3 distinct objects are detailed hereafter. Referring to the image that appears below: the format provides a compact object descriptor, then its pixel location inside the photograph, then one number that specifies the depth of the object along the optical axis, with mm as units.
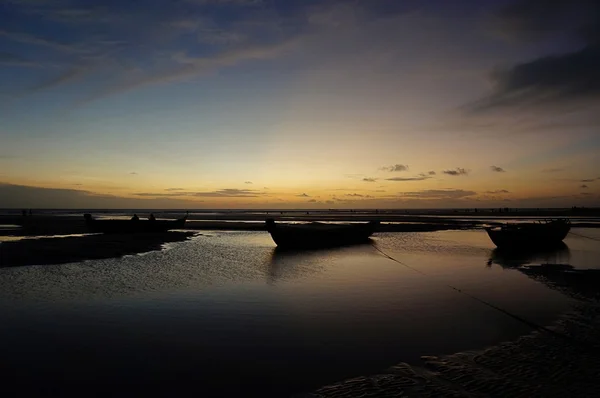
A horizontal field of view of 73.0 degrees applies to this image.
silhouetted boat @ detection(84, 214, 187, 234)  39344
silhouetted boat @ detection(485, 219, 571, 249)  26234
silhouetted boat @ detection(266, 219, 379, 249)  27512
